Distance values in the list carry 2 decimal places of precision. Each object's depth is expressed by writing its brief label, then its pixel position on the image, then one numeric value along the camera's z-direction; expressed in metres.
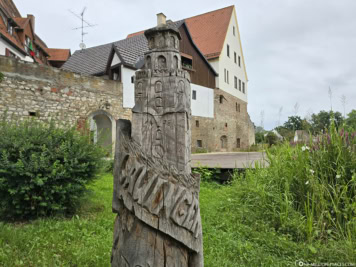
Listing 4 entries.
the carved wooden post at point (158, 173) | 1.49
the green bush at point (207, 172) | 7.03
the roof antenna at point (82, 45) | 20.03
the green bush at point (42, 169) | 4.05
